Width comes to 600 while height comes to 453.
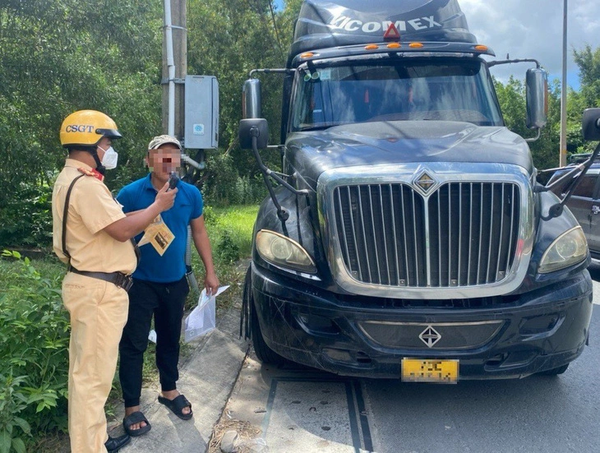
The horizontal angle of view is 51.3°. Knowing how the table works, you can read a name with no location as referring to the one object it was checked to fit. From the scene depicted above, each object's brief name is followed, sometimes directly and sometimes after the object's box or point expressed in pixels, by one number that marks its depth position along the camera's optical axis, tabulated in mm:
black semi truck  3836
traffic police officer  3074
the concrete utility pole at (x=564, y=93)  22822
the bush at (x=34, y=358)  3156
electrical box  5730
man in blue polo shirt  3732
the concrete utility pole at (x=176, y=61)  5930
